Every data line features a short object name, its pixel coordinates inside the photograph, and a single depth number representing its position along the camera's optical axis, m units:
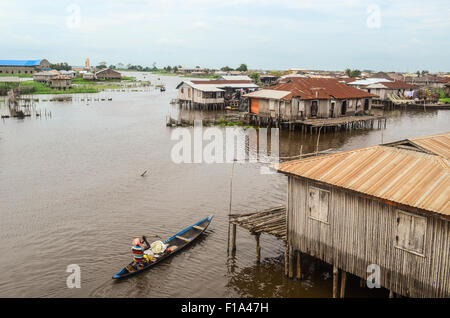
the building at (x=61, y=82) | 87.81
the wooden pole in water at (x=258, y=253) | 14.62
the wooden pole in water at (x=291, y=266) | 13.17
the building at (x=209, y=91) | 58.34
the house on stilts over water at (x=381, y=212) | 9.27
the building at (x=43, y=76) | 98.53
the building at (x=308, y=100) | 40.09
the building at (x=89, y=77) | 118.19
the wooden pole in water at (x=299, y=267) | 13.01
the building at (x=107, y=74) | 122.47
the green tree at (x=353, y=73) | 125.18
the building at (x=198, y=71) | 187.32
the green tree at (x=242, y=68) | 160.75
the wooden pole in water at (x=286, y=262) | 13.14
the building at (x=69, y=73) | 116.79
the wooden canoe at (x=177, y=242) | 13.65
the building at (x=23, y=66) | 124.07
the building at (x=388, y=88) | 64.25
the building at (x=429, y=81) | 90.56
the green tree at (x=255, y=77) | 92.96
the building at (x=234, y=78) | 78.94
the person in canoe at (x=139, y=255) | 13.62
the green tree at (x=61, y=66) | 157.75
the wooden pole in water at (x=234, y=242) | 15.27
